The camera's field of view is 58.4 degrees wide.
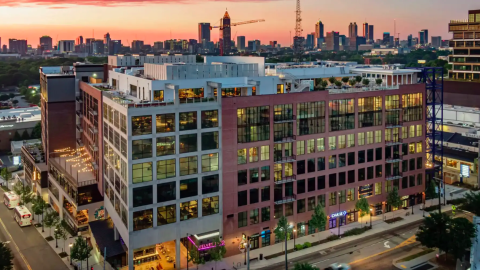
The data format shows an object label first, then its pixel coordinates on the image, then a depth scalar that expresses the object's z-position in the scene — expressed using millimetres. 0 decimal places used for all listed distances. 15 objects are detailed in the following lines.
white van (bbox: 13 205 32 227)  87812
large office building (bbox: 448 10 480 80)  175500
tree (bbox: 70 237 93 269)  66625
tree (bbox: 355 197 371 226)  81438
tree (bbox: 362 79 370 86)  92812
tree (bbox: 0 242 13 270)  60531
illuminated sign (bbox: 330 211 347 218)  81694
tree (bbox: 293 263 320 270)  52841
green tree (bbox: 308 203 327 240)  76125
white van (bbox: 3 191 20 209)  99250
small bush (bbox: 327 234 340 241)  77469
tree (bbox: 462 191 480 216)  79581
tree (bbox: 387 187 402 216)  86625
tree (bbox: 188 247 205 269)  66881
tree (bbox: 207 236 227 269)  67188
